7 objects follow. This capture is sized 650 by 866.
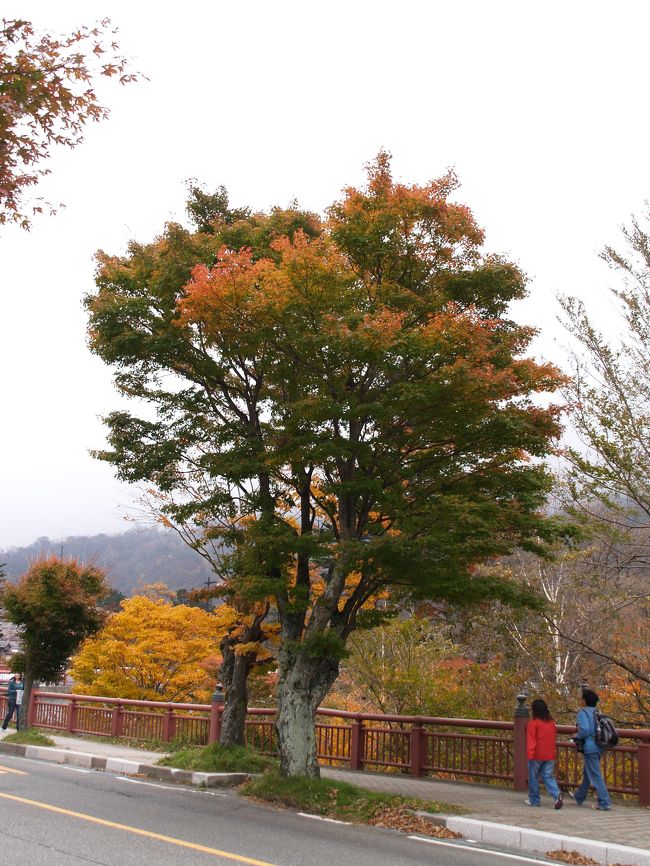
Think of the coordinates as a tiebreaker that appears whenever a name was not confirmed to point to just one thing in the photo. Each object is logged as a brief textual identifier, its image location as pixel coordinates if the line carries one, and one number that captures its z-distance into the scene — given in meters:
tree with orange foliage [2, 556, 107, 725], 22.98
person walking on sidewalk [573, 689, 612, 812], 10.74
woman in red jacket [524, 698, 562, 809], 11.02
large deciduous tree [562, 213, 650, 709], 13.48
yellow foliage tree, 25.58
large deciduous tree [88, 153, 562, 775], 10.94
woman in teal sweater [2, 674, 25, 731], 22.64
